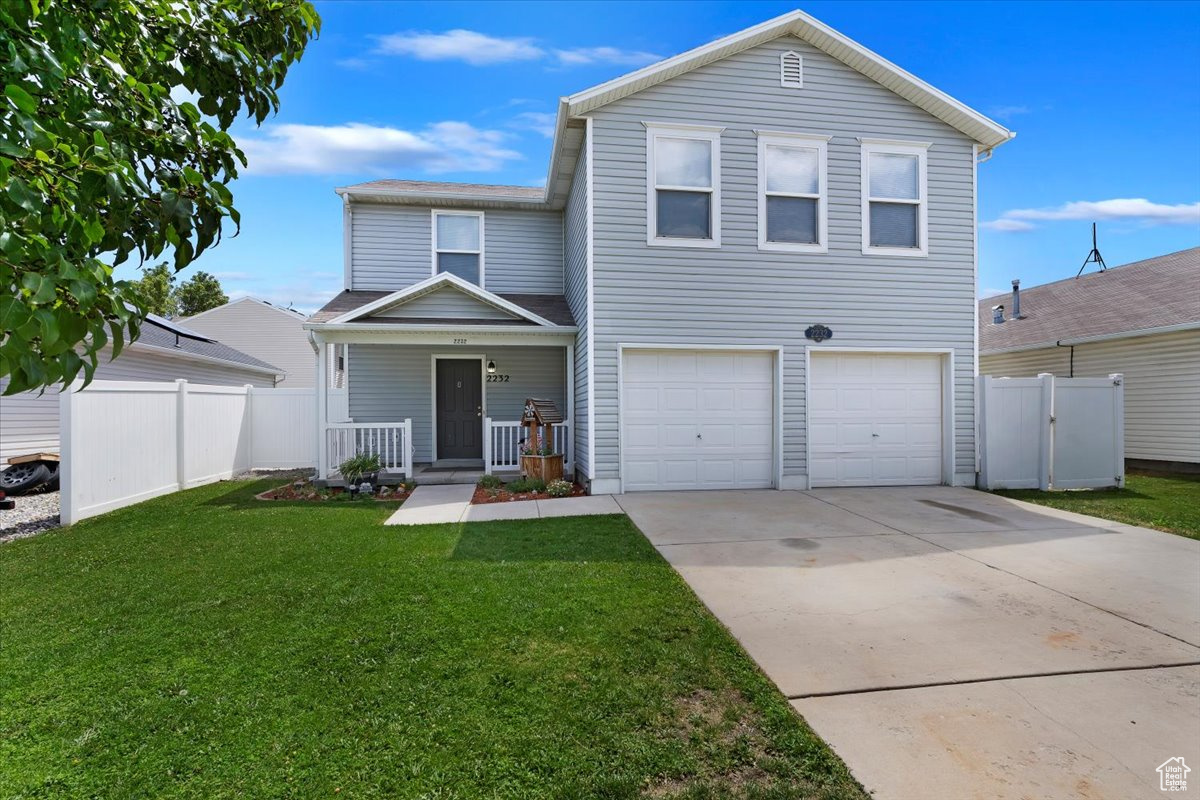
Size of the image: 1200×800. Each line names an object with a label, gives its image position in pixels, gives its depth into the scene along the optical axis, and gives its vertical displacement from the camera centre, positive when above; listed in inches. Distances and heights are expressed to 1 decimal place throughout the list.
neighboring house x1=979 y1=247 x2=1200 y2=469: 446.0 +51.9
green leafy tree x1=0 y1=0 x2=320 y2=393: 46.2 +26.8
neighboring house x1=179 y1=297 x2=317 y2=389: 910.4 +118.5
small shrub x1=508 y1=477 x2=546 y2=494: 343.6 -52.9
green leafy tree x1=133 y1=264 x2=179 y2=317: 1379.2 +292.6
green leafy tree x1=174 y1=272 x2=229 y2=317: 1561.3 +310.4
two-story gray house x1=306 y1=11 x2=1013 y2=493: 335.9 +79.6
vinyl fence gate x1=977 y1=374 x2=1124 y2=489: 358.9 -21.5
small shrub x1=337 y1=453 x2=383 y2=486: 349.7 -41.7
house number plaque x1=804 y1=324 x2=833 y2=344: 350.6 +43.4
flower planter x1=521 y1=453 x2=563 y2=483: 354.9 -42.3
